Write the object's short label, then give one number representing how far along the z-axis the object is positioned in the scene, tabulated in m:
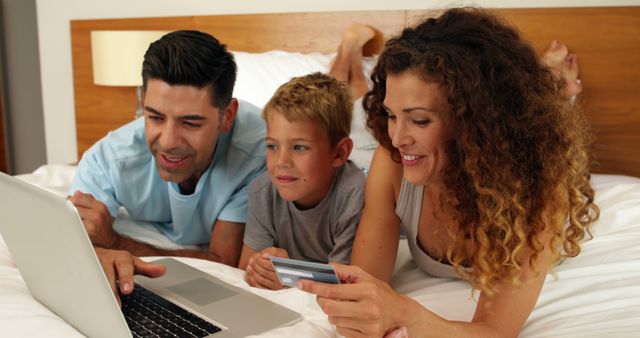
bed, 0.95
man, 1.39
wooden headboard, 2.12
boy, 1.29
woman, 0.91
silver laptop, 0.67
